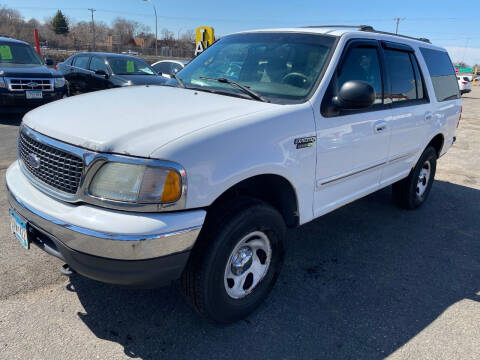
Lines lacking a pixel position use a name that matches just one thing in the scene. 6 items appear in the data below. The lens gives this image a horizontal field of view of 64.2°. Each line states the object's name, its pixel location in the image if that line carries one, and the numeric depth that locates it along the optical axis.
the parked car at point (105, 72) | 9.75
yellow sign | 12.66
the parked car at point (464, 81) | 23.28
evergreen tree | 82.19
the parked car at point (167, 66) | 13.59
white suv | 1.96
